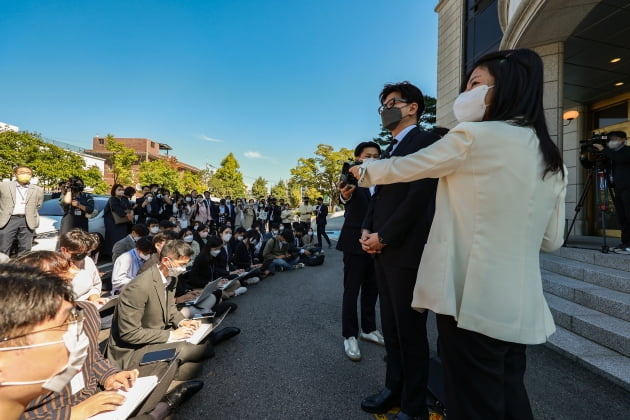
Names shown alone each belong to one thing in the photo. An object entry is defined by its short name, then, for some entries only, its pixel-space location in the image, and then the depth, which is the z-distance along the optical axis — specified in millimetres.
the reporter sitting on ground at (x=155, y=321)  2229
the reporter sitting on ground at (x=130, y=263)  3643
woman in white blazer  1079
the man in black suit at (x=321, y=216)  10375
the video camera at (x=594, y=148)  4281
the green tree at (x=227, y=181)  42062
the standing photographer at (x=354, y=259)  2695
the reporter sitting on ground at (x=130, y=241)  4484
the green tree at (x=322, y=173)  30109
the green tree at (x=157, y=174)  30609
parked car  5367
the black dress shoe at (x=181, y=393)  2023
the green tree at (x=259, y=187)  55369
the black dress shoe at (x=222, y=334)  3059
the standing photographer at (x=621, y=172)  4020
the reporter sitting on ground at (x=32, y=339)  863
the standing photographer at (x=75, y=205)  5242
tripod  3999
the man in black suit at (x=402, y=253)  1722
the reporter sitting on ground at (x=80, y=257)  2910
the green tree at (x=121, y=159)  27781
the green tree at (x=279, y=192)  46894
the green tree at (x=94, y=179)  24275
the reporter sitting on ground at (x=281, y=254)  6670
